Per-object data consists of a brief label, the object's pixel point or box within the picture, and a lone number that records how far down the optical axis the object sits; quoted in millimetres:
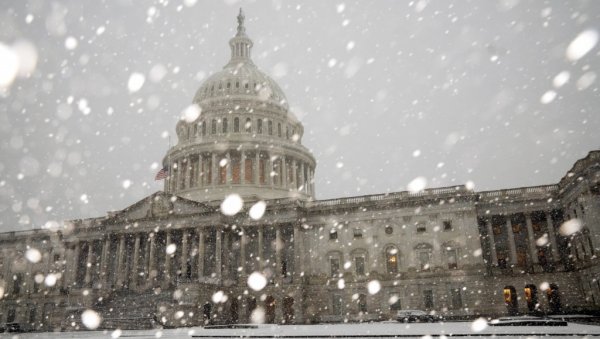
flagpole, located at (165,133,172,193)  76000
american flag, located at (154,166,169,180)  71062
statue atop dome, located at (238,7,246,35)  97225
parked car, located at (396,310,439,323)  40500
